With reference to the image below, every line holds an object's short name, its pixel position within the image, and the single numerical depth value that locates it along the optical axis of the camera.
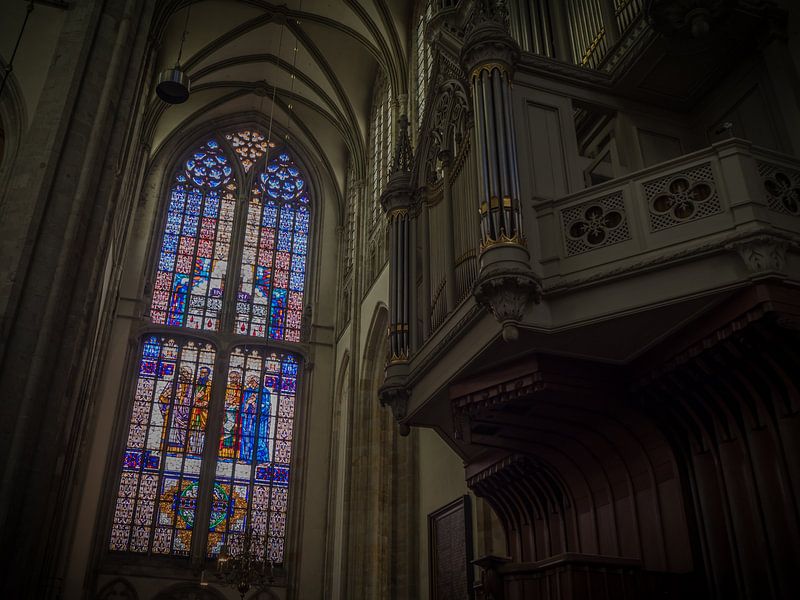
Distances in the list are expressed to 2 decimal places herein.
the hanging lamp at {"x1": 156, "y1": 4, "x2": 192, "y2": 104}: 13.84
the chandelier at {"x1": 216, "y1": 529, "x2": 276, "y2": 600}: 13.79
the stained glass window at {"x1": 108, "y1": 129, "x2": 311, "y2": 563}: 17.88
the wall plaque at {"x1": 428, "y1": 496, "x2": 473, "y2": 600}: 11.23
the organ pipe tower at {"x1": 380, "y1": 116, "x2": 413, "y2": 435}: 9.34
